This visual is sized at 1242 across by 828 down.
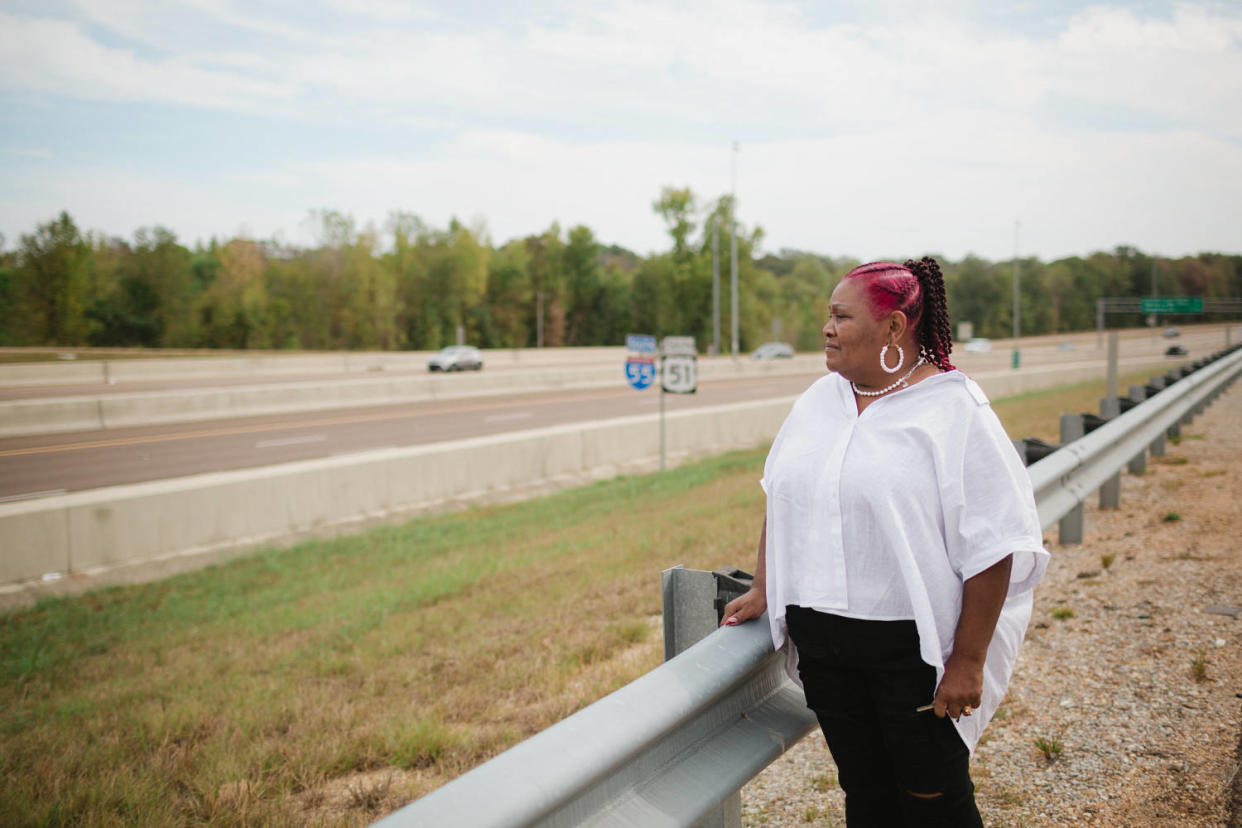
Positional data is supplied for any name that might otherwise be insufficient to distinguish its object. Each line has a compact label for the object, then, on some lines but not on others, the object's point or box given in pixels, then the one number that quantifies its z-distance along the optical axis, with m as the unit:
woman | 1.85
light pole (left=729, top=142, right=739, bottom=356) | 52.76
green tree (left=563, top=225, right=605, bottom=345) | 103.19
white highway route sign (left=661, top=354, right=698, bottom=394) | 17.03
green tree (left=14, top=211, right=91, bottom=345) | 64.25
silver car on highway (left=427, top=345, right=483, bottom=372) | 47.12
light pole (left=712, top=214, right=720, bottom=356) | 64.25
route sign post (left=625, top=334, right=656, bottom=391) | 18.09
